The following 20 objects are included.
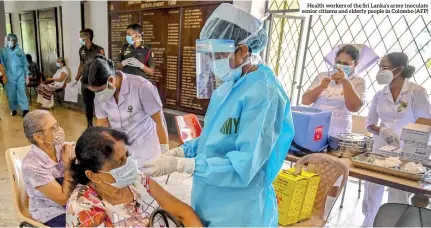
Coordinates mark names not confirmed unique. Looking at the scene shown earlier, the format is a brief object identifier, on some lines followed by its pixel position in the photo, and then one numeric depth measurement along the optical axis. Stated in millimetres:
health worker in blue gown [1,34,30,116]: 5297
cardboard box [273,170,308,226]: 1581
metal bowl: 1910
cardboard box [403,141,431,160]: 1746
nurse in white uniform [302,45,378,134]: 2191
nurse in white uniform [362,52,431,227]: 2096
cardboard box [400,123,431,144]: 1702
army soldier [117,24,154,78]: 3641
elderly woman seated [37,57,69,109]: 6105
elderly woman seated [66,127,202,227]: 1140
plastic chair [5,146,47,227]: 1456
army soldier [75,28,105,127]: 4520
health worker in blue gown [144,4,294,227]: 924
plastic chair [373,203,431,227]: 1266
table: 1509
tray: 1603
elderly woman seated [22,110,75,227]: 1364
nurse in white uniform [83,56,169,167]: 1770
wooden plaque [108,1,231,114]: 4133
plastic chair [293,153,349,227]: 1650
